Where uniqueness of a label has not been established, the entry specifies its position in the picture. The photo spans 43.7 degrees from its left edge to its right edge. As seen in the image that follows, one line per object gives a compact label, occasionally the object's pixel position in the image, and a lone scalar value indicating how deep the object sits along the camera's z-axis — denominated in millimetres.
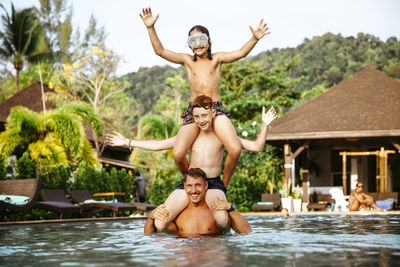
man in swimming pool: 5008
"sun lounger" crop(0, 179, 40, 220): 8453
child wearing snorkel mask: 5312
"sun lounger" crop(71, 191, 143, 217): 11055
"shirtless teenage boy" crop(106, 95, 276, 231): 5156
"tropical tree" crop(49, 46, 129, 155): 29172
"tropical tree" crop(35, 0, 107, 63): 44219
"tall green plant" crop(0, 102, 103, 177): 17469
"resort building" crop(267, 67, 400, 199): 17109
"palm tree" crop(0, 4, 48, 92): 33844
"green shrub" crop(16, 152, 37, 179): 12523
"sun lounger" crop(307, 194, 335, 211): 16750
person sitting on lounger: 14602
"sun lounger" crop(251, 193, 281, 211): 16375
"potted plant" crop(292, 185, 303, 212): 16203
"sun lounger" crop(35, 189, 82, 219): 9688
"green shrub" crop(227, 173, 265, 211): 17906
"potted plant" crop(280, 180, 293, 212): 15885
